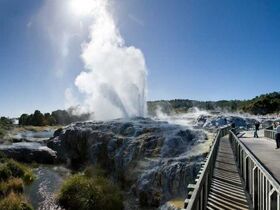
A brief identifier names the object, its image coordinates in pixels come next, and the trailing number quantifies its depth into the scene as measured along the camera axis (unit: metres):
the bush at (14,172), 18.01
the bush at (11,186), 15.54
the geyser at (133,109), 40.77
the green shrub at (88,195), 14.10
